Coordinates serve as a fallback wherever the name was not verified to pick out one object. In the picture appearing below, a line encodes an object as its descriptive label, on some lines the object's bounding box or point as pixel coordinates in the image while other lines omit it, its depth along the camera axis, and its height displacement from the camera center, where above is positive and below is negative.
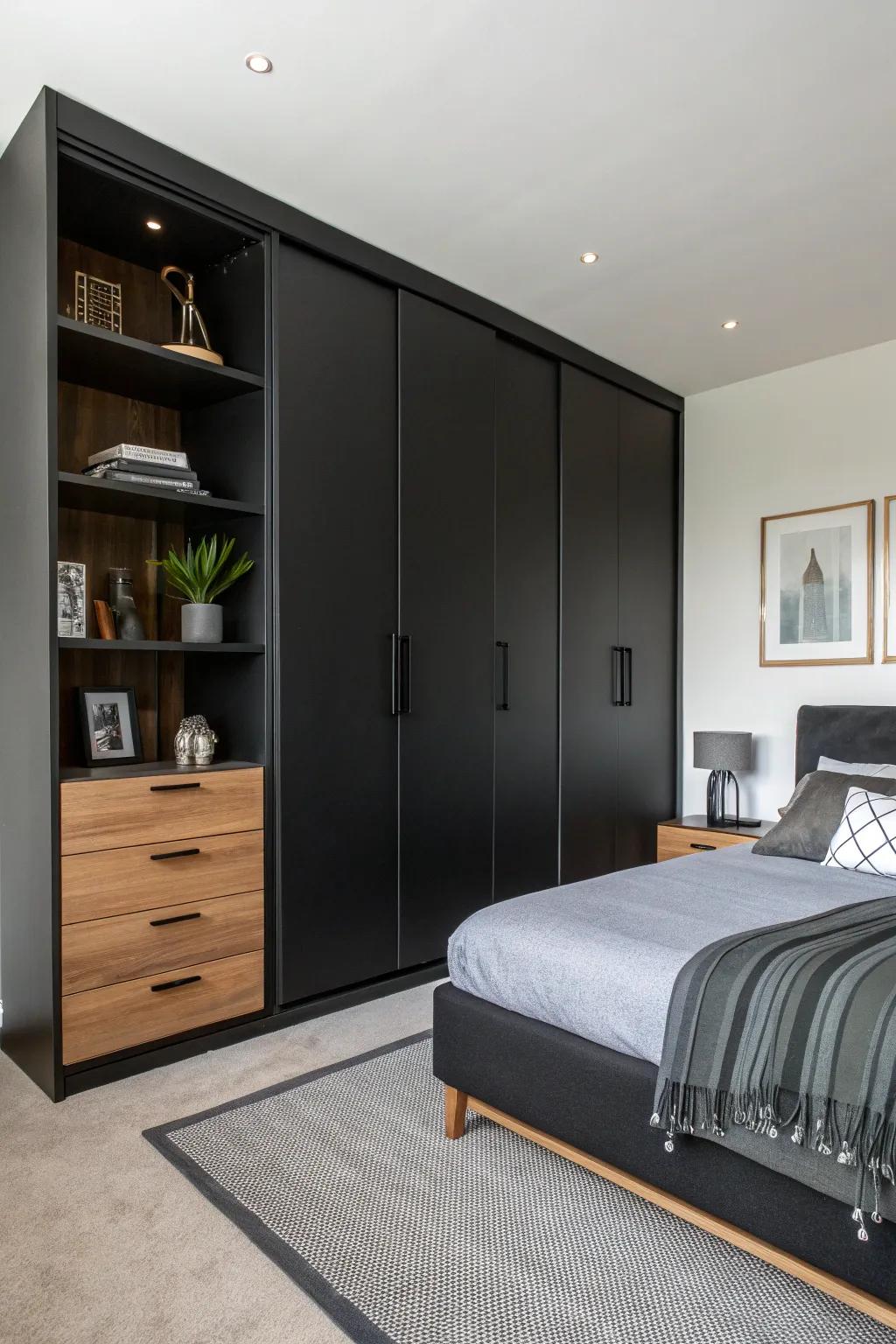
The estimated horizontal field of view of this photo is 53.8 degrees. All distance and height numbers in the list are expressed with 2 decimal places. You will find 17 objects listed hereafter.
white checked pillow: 2.62 -0.53
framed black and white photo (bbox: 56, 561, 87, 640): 2.71 +0.20
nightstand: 4.00 -0.80
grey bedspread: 1.77 -0.62
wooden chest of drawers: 2.40 -0.71
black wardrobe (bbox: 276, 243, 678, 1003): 2.96 +0.15
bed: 1.50 -0.84
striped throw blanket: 1.41 -0.67
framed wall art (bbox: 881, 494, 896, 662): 3.92 +0.38
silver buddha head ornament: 2.81 -0.26
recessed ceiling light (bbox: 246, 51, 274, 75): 2.21 +1.51
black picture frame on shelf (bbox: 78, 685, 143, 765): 2.71 -0.19
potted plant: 2.79 +0.25
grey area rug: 1.54 -1.15
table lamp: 4.11 -0.43
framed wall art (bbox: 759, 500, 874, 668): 4.04 +0.37
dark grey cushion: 2.87 -0.52
